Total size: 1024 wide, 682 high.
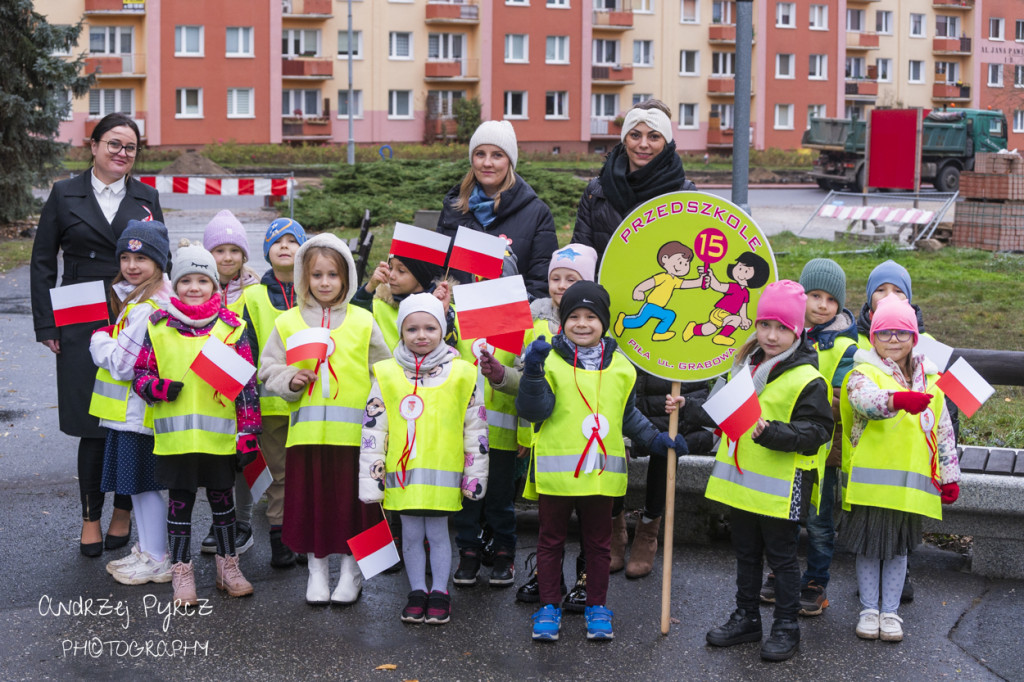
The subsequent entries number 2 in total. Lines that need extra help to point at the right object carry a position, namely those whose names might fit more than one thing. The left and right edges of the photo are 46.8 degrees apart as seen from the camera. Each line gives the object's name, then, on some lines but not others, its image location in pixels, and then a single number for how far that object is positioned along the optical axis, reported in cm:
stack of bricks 1888
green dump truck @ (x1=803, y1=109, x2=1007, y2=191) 3756
